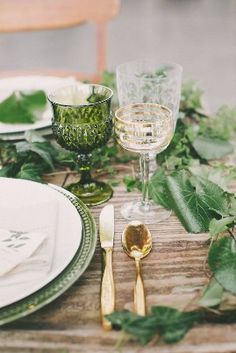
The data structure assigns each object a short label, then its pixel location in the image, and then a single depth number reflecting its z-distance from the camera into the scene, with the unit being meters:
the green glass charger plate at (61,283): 0.53
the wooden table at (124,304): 0.52
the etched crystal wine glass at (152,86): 0.89
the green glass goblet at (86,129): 0.76
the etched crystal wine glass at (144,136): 0.71
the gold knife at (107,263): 0.55
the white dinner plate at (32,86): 0.95
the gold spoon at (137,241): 0.64
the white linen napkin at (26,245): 0.57
